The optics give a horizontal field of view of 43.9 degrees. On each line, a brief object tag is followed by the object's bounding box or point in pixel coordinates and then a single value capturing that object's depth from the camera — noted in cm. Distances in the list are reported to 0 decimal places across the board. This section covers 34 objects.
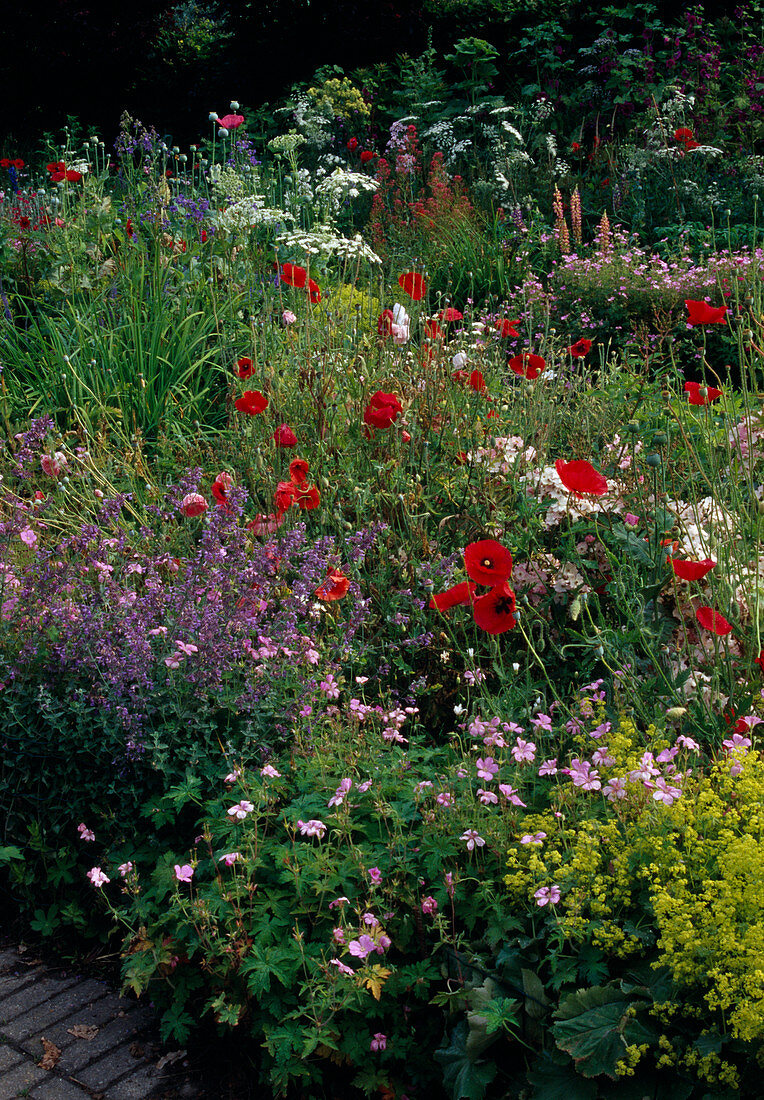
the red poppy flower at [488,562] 239
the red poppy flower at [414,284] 394
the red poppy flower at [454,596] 264
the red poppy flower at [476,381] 374
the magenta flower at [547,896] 193
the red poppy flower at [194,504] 336
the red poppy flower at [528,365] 356
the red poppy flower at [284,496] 315
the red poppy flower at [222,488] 342
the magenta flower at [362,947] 200
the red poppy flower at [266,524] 340
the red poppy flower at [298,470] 333
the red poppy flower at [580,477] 244
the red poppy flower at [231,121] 581
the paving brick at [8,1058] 239
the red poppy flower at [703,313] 281
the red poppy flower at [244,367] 389
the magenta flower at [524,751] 226
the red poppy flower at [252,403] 361
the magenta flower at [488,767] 225
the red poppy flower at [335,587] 294
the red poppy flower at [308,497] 332
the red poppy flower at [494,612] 246
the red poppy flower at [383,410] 338
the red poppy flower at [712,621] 222
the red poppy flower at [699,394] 291
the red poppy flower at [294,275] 423
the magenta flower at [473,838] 211
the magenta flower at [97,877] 234
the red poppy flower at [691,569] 219
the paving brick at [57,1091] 228
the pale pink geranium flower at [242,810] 221
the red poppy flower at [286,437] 357
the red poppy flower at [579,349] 384
